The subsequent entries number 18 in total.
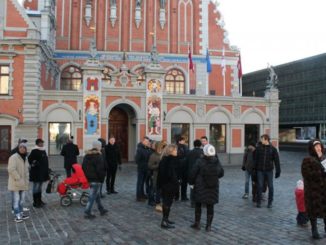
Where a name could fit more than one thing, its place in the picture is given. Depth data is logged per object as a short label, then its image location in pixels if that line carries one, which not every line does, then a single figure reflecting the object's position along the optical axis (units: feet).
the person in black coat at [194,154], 34.40
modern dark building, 160.97
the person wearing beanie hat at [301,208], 27.20
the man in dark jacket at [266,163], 33.37
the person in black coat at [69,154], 44.52
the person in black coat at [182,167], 36.14
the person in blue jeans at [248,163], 38.01
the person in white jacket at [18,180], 28.02
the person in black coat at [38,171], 33.11
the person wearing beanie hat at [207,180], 25.23
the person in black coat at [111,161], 40.83
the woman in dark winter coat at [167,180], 26.02
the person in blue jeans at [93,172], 28.66
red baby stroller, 33.96
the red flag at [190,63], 87.30
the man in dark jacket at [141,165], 36.70
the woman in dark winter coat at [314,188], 23.43
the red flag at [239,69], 91.15
